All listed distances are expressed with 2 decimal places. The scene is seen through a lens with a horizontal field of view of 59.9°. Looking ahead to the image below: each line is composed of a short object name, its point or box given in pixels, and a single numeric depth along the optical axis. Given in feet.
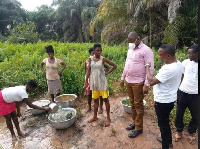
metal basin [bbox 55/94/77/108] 12.85
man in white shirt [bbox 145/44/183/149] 6.79
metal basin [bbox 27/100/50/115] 12.93
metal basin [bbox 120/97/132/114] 11.60
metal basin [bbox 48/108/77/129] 10.47
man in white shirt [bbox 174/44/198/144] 7.87
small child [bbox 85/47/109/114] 12.25
